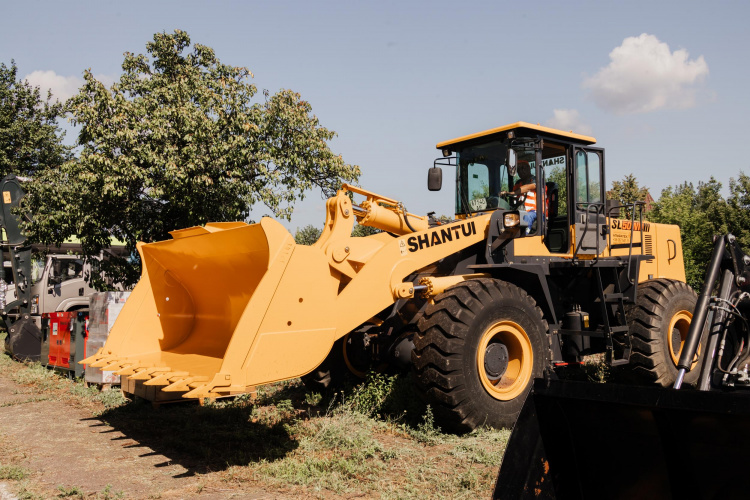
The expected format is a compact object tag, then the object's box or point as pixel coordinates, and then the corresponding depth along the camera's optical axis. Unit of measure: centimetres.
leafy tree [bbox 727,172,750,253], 3266
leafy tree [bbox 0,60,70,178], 2423
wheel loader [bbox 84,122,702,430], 518
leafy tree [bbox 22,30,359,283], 1269
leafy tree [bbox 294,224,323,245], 4099
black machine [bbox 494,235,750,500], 251
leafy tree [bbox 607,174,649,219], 3884
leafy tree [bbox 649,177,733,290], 2774
